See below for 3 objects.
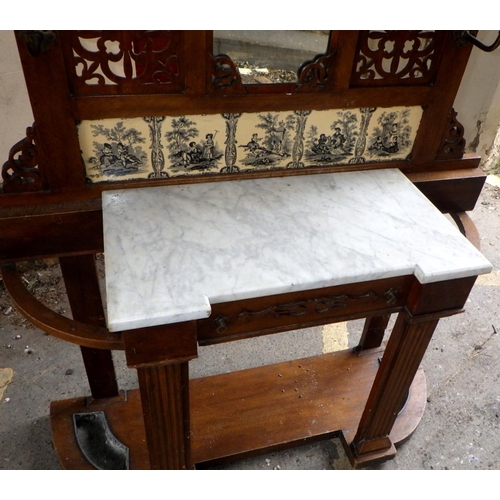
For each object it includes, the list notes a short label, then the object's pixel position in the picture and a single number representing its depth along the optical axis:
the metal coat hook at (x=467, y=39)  1.13
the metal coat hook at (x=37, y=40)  0.91
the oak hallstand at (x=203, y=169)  1.00
